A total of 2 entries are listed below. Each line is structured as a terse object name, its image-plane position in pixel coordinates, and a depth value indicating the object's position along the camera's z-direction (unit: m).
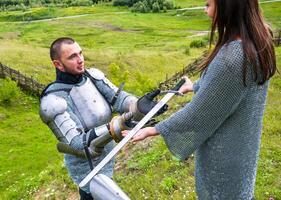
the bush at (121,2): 111.74
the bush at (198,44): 51.96
